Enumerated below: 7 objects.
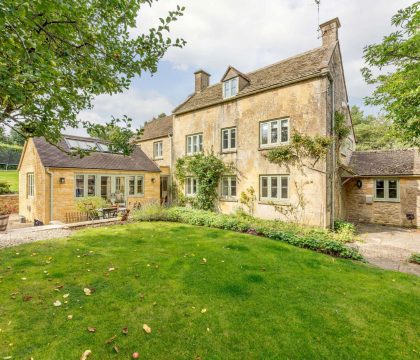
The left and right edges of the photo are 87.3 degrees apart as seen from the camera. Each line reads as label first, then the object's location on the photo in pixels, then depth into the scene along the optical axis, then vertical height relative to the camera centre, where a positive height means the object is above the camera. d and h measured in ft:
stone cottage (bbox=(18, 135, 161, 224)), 45.19 +1.38
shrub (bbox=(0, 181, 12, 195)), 69.41 -0.69
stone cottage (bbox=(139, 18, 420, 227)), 39.72 +7.65
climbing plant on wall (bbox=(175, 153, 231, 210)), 51.52 +2.24
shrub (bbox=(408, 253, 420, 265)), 25.01 -8.69
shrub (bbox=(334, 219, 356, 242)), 34.76 -8.10
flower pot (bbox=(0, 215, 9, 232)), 33.22 -5.46
